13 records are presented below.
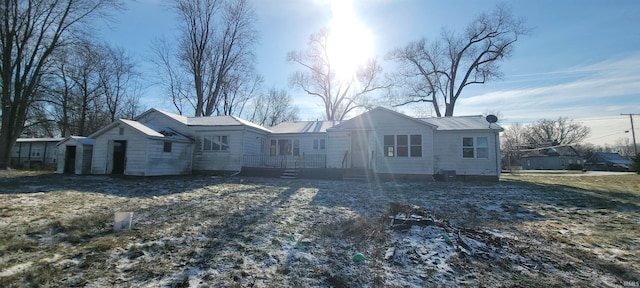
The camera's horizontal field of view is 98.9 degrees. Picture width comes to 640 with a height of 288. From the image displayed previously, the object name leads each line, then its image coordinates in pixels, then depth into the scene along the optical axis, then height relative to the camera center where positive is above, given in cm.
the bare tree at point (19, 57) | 1847 +693
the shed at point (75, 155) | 1588 +13
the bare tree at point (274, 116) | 4316 +720
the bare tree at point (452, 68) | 2955 +1095
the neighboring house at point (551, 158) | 4781 +96
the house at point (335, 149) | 1537 +64
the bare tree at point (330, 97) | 3675 +869
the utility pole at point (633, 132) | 4238 +504
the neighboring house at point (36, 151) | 2822 +59
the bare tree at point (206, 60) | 2855 +1074
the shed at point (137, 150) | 1483 +43
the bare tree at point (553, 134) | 6256 +698
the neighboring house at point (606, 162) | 3856 +30
